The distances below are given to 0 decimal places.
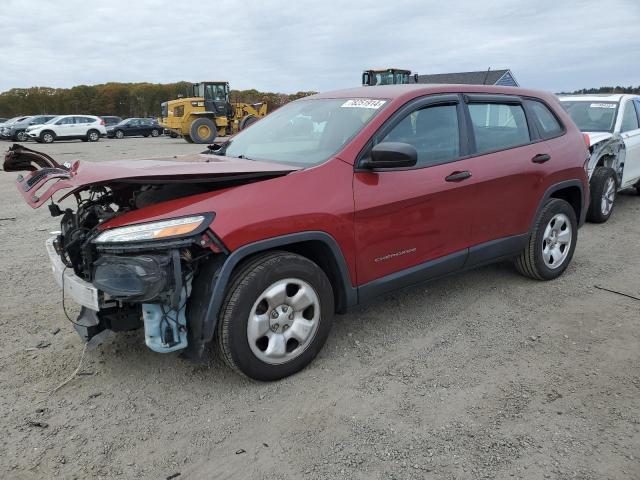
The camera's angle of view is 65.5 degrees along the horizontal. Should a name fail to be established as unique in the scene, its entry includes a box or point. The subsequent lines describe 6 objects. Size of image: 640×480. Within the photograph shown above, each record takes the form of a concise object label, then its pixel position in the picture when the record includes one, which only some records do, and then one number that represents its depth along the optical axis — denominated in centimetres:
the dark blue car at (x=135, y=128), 3434
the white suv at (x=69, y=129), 2853
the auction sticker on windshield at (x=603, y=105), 755
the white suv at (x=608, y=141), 677
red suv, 264
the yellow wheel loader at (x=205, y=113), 2395
